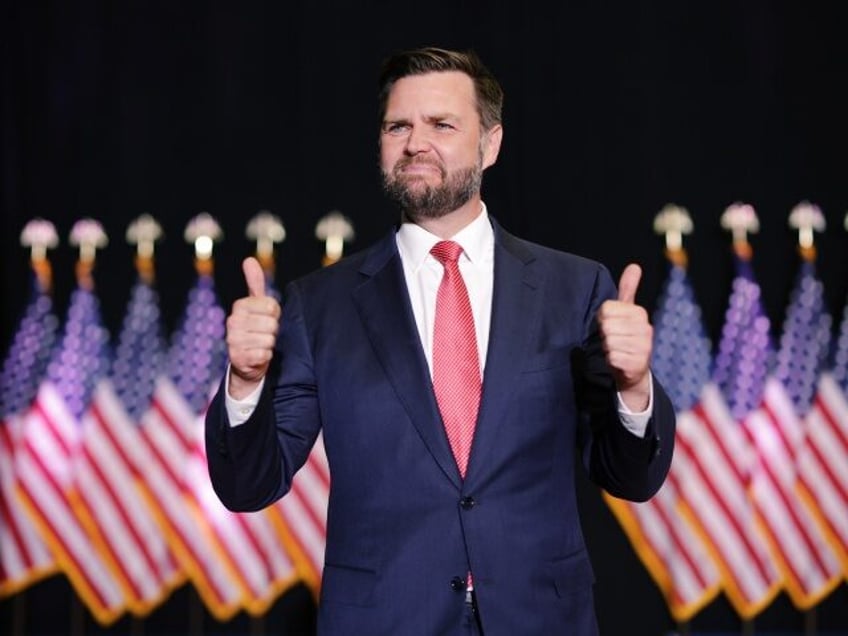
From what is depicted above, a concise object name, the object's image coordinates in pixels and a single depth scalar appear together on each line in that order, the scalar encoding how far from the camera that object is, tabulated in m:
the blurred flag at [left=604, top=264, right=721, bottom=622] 4.61
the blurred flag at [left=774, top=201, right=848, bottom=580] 4.66
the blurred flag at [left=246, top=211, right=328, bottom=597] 4.58
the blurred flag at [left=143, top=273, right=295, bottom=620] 4.68
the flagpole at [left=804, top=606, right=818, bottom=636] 4.76
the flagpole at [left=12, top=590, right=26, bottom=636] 4.90
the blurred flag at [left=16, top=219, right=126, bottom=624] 4.80
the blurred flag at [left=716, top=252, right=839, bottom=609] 4.64
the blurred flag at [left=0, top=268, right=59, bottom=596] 4.82
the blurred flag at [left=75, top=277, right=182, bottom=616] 4.75
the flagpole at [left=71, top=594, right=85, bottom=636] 4.90
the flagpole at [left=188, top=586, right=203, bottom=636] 4.86
